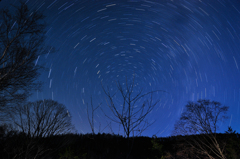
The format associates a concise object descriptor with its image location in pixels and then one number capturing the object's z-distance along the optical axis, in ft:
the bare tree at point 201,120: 28.75
